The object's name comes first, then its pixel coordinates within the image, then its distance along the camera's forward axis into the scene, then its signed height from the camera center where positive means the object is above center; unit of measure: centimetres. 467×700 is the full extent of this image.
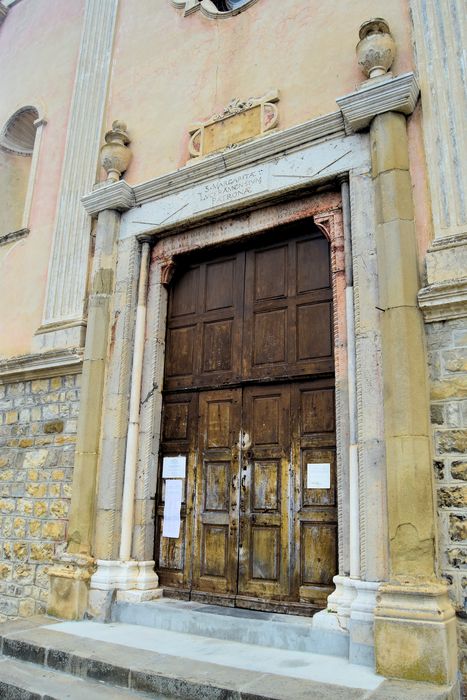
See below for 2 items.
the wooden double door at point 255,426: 473 +83
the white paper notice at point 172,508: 539 +12
